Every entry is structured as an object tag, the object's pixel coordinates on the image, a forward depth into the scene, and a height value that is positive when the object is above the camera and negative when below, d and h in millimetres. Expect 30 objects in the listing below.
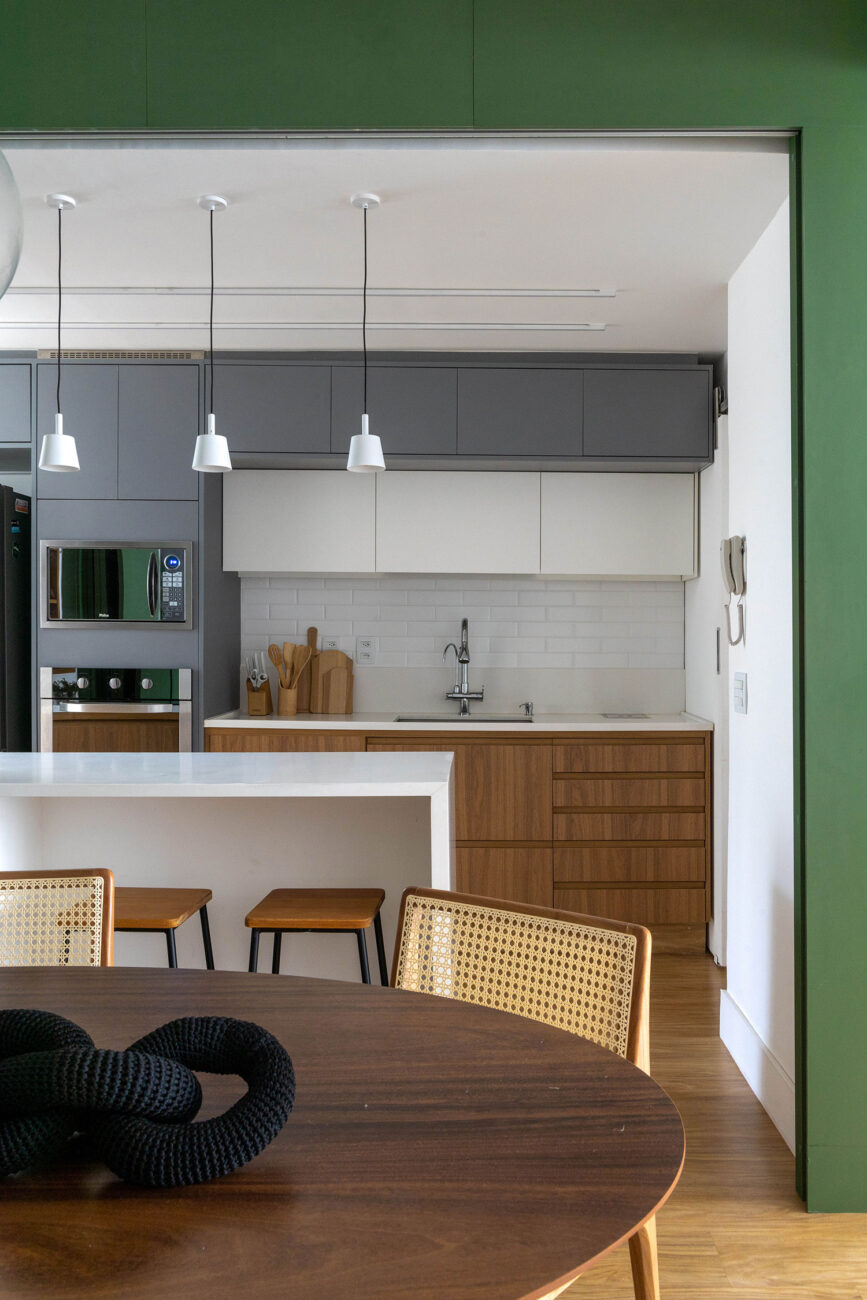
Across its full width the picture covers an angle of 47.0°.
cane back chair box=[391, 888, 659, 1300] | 1446 -492
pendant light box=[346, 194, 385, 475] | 3070 +620
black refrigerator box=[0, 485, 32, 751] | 4355 +137
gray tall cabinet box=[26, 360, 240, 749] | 4473 +761
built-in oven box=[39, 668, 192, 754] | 4426 -254
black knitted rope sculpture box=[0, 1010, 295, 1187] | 834 -403
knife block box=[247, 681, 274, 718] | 4883 -242
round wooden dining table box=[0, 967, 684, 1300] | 725 -451
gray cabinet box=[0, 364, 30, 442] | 4484 +1125
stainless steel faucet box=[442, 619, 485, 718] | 5023 -135
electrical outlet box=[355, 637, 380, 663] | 5145 +12
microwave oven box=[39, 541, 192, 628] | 4457 +303
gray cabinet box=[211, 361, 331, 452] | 4512 +1109
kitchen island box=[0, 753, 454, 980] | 2887 -553
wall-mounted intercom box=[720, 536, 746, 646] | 3254 +289
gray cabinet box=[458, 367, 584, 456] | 4520 +1091
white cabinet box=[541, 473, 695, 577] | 4773 +647
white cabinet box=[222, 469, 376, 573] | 4785 +628
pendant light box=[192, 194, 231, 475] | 2992 +610
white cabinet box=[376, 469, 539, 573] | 4770 +630
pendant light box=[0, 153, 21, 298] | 1048 +458
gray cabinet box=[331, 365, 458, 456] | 4512 +1106
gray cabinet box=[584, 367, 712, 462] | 4516 +1083
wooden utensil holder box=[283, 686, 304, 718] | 4898 -239
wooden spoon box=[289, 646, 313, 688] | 4949 -40
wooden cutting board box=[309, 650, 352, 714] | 4988 -153
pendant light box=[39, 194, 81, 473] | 3074 +625
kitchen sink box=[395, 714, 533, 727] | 4698 -311
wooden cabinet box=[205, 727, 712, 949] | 4453 -694
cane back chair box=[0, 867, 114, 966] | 1849 -495
